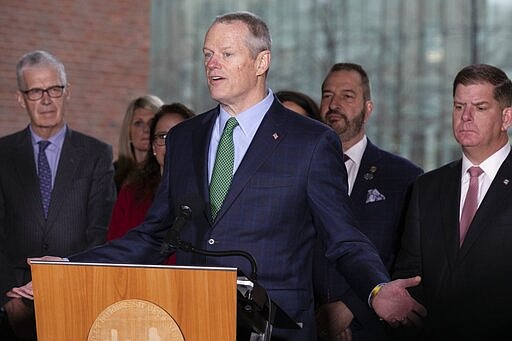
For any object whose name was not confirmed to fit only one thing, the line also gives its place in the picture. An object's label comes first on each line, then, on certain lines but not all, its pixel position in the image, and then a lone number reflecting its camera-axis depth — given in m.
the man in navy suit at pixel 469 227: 7.34
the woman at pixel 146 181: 10.31
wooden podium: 4.90
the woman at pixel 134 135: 11.78
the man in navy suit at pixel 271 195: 6.16
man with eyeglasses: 9.56
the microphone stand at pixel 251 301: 5.04
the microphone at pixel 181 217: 5.11
